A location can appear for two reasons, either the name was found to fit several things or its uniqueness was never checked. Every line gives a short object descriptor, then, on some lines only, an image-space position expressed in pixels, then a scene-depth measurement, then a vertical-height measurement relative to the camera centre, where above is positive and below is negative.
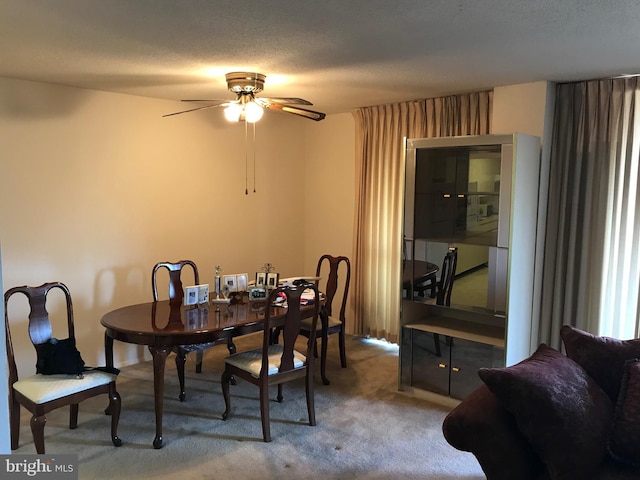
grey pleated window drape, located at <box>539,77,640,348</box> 3.48 -0.03
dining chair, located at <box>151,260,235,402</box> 3.78 -0.74
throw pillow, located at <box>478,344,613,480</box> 1.96 -0.82
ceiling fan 3.40 +0.71
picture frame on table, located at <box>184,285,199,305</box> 3.61 -0.66
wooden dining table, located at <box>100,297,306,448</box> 3.02 -0.77
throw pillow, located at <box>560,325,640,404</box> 2.31 -0.68
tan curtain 4.78 -0.03
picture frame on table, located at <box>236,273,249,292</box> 4.02 -0.63
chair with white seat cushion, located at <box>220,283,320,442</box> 3.16 -1.03
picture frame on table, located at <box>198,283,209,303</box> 3.67 -0.66
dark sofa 1.97 -0.87
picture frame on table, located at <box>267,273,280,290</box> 4.03 -0.61
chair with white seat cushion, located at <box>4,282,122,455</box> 2.79 -1.06
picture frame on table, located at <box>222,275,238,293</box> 3.95 -0.62
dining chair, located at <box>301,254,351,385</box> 4.10 -1.00
